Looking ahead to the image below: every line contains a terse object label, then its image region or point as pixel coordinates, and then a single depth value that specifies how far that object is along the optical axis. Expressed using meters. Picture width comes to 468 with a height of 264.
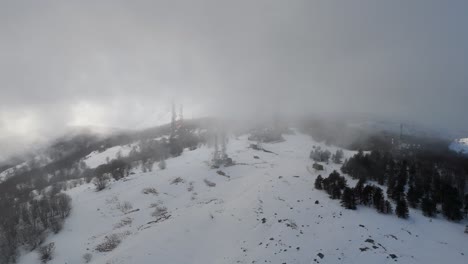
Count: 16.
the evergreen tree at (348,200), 89.00
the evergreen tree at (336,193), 96.38
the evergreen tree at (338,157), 157.62
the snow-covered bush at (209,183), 107.19
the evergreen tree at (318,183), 104.19
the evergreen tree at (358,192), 94.75
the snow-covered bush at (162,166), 129.25
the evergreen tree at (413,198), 101.74
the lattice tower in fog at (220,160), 129.50
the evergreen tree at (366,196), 94.12
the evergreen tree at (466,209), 100.54
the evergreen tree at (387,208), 90.06
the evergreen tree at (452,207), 96.69
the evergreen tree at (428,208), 96.06
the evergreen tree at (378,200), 90.56
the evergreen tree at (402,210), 88.50
